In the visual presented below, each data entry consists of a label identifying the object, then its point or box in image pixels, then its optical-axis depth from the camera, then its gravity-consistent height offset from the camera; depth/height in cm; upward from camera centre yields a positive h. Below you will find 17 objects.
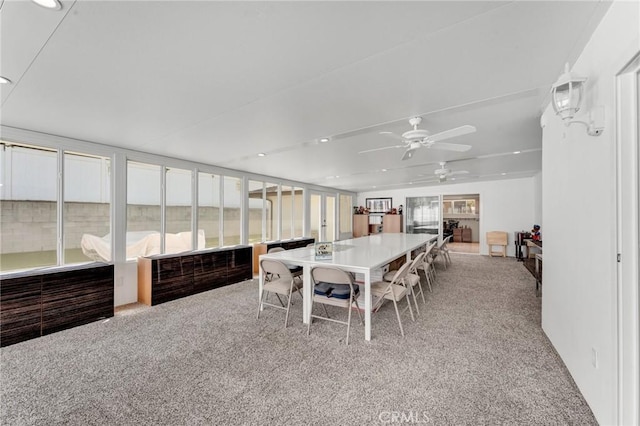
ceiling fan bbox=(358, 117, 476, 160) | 253 +83
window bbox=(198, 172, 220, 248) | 525 +12
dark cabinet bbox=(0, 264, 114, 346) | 276 -107
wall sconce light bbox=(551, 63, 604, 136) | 151 +73
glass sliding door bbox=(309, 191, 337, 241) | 901 -8
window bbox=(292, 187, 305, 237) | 794 +4
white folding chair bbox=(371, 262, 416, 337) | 279 -92
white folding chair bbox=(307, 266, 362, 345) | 262 -92
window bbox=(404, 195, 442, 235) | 926 -7
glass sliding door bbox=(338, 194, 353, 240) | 1030 -13
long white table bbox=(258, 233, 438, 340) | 268 -59
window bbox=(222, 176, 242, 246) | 571 +4
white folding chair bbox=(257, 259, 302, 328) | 308 -92
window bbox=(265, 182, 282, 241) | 692 +5
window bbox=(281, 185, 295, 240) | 754 +2
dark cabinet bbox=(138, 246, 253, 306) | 396 -108
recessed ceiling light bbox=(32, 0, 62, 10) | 127 +107
